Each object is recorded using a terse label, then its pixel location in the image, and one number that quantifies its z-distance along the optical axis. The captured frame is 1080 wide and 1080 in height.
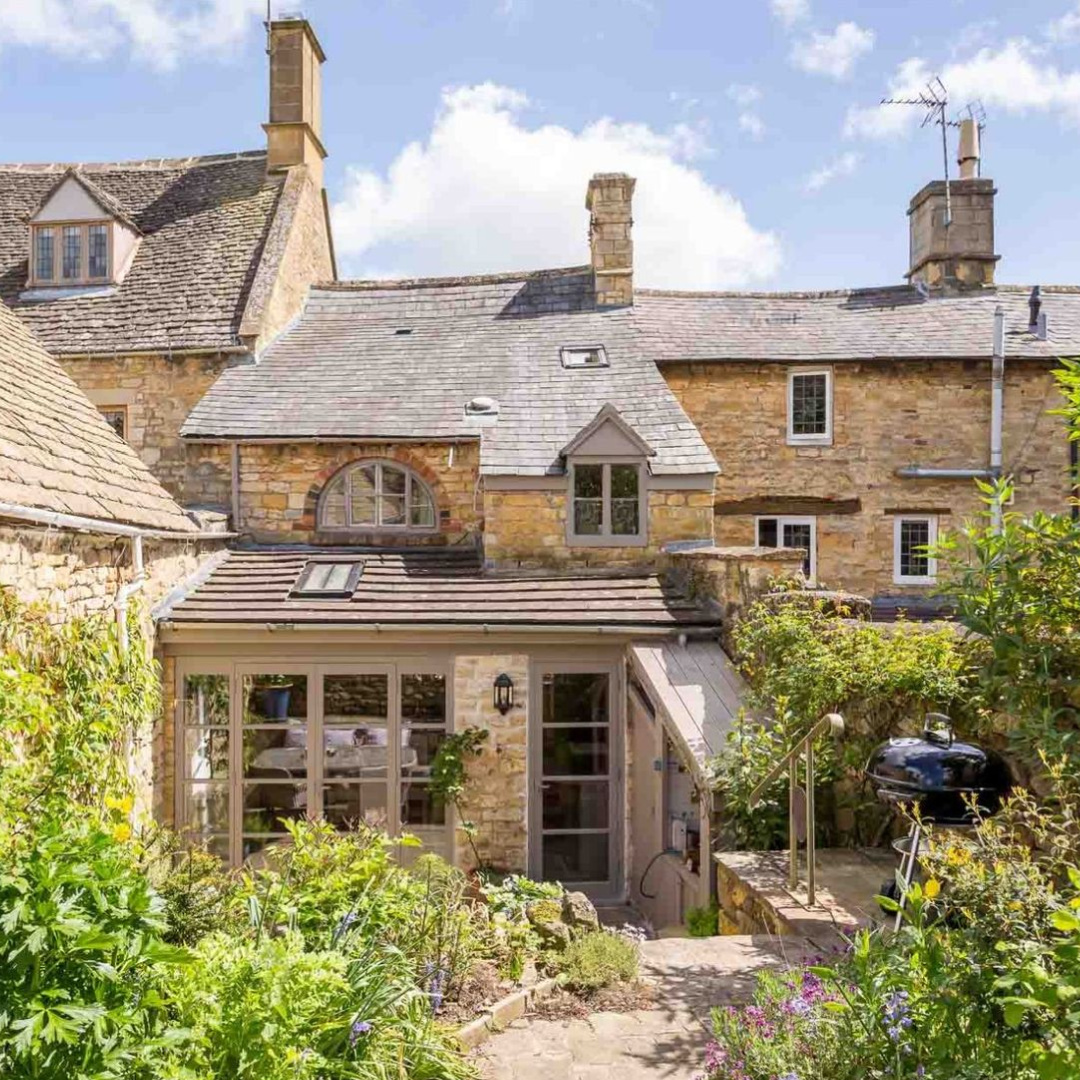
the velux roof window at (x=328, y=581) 11.06
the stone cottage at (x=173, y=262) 15.09
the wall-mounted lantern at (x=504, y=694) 10.52
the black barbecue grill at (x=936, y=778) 4.91
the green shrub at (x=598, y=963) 5.27
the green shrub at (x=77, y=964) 2.94
